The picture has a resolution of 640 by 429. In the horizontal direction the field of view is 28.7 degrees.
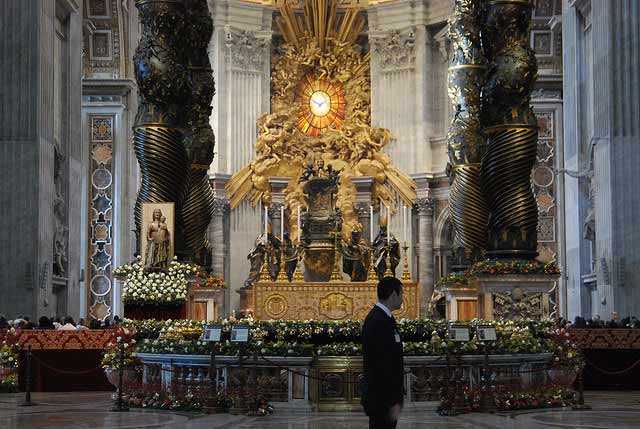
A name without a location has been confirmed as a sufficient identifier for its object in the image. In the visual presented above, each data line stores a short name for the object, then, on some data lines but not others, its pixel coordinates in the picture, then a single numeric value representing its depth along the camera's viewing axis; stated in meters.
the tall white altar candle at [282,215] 35.14
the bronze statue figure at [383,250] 30.89
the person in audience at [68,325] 19.81
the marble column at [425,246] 39.19
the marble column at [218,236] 39.12
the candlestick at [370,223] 38.28
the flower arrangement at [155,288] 15.83
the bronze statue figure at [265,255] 32.75
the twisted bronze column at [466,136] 17.92
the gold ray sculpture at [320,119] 39.75
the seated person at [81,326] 20.07
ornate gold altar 25.03
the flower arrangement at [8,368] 18.36
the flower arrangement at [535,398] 13.68
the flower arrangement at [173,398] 13.46
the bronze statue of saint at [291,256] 33.72
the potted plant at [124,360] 15.16
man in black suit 8.20
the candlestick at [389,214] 39.30
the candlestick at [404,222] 39.72
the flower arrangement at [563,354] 15.05
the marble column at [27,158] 24.30
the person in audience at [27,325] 20.11
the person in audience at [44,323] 21.28
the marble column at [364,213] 39.47
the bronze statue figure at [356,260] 32.50
